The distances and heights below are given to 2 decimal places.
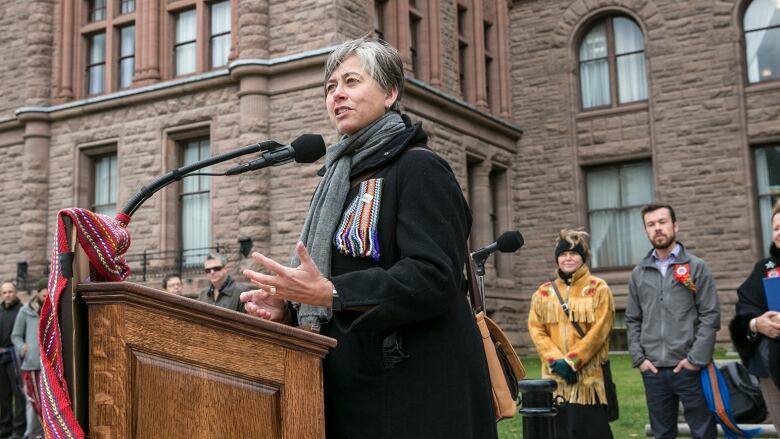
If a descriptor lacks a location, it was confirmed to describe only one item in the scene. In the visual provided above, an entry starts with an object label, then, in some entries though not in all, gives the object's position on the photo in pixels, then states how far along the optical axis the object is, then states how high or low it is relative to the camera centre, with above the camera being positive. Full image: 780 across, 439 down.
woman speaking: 2.27 -0.03
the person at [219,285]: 9.55 -0.05
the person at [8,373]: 11.90 -1.24
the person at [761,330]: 6.25 -0.48
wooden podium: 1.82 -0.21
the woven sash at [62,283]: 1.79 +0.01
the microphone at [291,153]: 3.56 +0.55
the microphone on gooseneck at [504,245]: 5.31 +0.18
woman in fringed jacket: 7.36 -0.59
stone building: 18.20 +4.00
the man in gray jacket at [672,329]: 7.05 -0.52
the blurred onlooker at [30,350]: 10.88 -0.84
